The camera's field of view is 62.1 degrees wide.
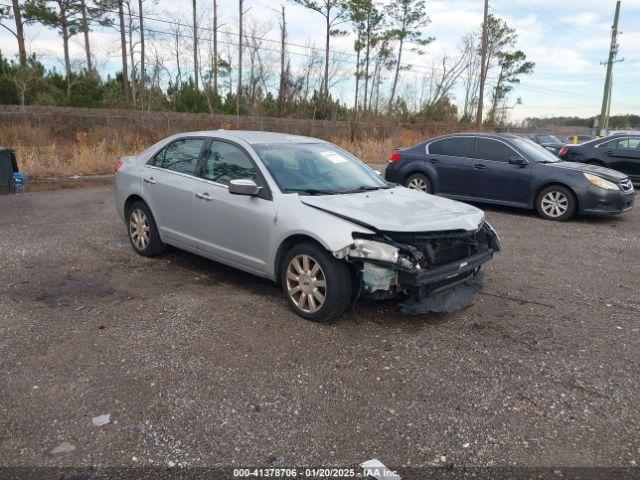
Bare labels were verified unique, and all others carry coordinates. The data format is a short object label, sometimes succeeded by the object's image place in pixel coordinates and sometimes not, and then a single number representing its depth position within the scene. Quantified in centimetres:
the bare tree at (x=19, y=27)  2817
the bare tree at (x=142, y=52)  3502
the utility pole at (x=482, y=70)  3384
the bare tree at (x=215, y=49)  3931
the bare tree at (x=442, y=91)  4150
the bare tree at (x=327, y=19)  3744
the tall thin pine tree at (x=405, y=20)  4153
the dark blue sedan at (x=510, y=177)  927
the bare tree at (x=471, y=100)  4276
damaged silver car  427
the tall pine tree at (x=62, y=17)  2931
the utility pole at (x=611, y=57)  3303
